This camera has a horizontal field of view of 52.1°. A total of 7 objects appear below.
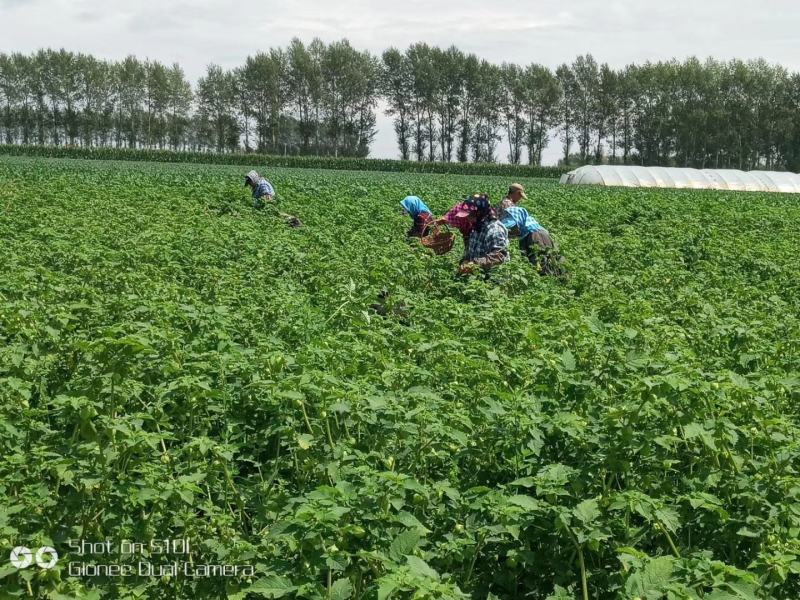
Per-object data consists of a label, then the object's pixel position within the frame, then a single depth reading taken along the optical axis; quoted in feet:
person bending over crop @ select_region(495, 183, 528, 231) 32.02
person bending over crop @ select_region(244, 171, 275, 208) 53.57
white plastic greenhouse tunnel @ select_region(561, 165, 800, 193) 133.49
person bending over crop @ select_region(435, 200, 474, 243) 29.78
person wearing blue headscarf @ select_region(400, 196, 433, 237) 34.99
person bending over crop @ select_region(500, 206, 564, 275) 30.60
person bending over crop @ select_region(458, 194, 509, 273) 28.40
